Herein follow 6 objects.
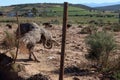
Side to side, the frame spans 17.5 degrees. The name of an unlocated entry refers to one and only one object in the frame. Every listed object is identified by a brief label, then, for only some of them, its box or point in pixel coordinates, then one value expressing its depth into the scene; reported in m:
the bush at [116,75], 11.23
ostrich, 13.04
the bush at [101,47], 13.01
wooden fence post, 9.16
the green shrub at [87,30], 28.19
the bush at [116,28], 29.61
